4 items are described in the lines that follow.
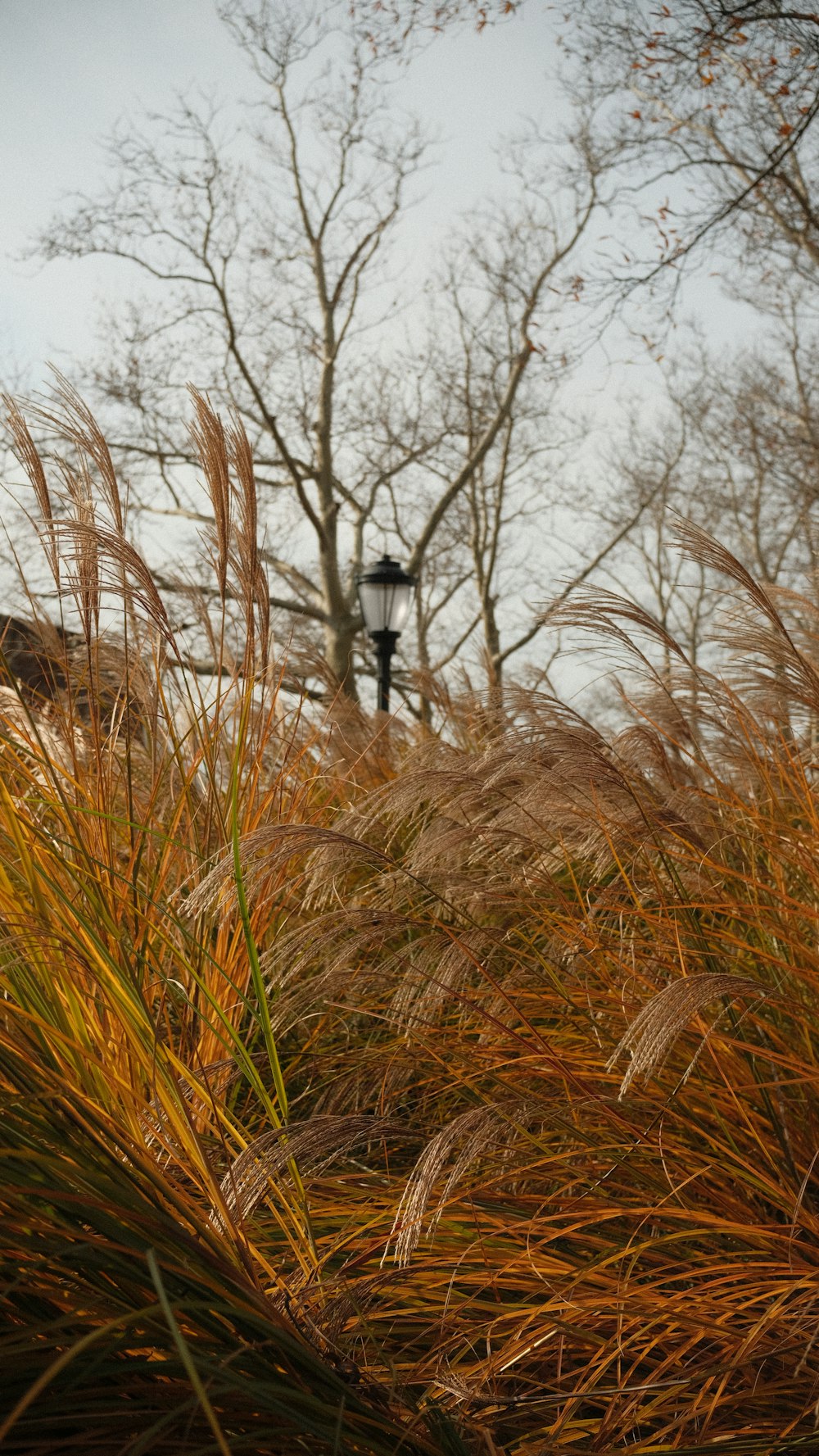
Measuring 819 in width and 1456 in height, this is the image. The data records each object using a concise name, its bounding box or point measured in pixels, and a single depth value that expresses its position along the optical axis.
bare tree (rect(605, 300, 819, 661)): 18.97
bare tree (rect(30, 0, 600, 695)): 16.30
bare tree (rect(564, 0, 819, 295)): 7.45
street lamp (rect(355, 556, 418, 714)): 9.33
